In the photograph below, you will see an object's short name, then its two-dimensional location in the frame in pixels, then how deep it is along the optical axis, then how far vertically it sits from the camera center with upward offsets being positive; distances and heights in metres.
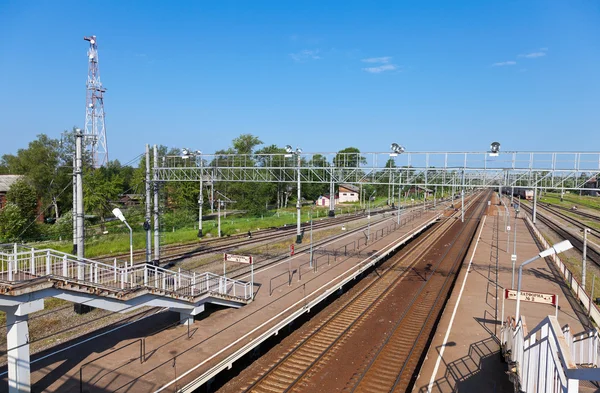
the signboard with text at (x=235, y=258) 19.10 -4.44
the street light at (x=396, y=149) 28.97 +1.31
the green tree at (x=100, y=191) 43.58 -3.54
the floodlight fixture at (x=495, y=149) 25.42 +1.33
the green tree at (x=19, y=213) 31.30 -4.64
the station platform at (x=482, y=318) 12.08 -6.20
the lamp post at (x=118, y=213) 16.56 -2.15
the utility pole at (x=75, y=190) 16.69 -1.28
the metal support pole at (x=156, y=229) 24.83 -4.12
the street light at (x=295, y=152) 33.41 +1.05
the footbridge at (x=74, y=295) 9.92 -3.97
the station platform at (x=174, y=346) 10.98 -5.94
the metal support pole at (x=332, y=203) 38.02 -3.79
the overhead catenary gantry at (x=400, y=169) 26.03 -0.08
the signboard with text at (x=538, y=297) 14.38 -4.39
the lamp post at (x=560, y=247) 11.76 -2.14
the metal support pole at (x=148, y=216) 23.78 -3.24
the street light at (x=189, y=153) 32.35 +0.69
